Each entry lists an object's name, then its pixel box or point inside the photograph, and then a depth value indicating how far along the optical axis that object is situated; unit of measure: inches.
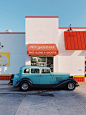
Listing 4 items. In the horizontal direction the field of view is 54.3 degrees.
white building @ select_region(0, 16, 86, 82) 358.6
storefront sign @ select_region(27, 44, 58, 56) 327.9
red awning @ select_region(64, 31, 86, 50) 350.9
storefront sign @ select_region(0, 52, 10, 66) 391.5
